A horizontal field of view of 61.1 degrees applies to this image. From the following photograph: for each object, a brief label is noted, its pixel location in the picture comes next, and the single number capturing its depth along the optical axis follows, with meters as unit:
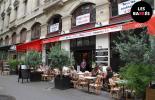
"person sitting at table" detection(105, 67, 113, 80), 6.82
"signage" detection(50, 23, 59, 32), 11.58
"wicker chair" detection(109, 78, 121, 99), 5.77
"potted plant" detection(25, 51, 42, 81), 9.11
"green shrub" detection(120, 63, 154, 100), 4.47
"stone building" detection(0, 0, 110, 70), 8.86
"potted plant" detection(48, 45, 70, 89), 7.23
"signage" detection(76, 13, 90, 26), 9.48
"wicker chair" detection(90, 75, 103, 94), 6.53
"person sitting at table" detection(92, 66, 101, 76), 7.39
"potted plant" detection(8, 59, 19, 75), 12.82
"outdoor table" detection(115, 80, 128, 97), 4.76
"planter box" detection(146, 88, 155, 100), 4.21
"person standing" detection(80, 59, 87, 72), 9.03
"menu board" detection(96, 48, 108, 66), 8.19
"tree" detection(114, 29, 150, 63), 4.76
